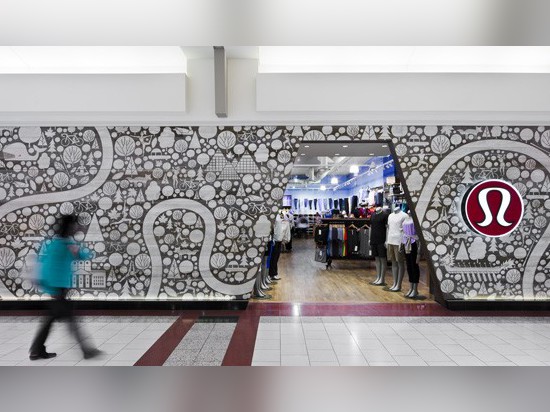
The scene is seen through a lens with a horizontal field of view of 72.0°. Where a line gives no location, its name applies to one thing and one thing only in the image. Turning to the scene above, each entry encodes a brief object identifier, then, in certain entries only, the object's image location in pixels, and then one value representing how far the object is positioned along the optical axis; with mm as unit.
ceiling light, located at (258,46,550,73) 5797
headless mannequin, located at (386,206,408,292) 7148
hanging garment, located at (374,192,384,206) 11742
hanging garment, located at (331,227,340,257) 10367
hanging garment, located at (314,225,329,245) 10094
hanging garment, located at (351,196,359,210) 14208
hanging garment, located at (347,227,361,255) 10352
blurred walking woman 4027
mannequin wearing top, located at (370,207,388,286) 7848
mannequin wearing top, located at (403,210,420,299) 6809
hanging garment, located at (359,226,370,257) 10234
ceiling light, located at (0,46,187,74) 5703
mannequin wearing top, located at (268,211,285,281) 7508
